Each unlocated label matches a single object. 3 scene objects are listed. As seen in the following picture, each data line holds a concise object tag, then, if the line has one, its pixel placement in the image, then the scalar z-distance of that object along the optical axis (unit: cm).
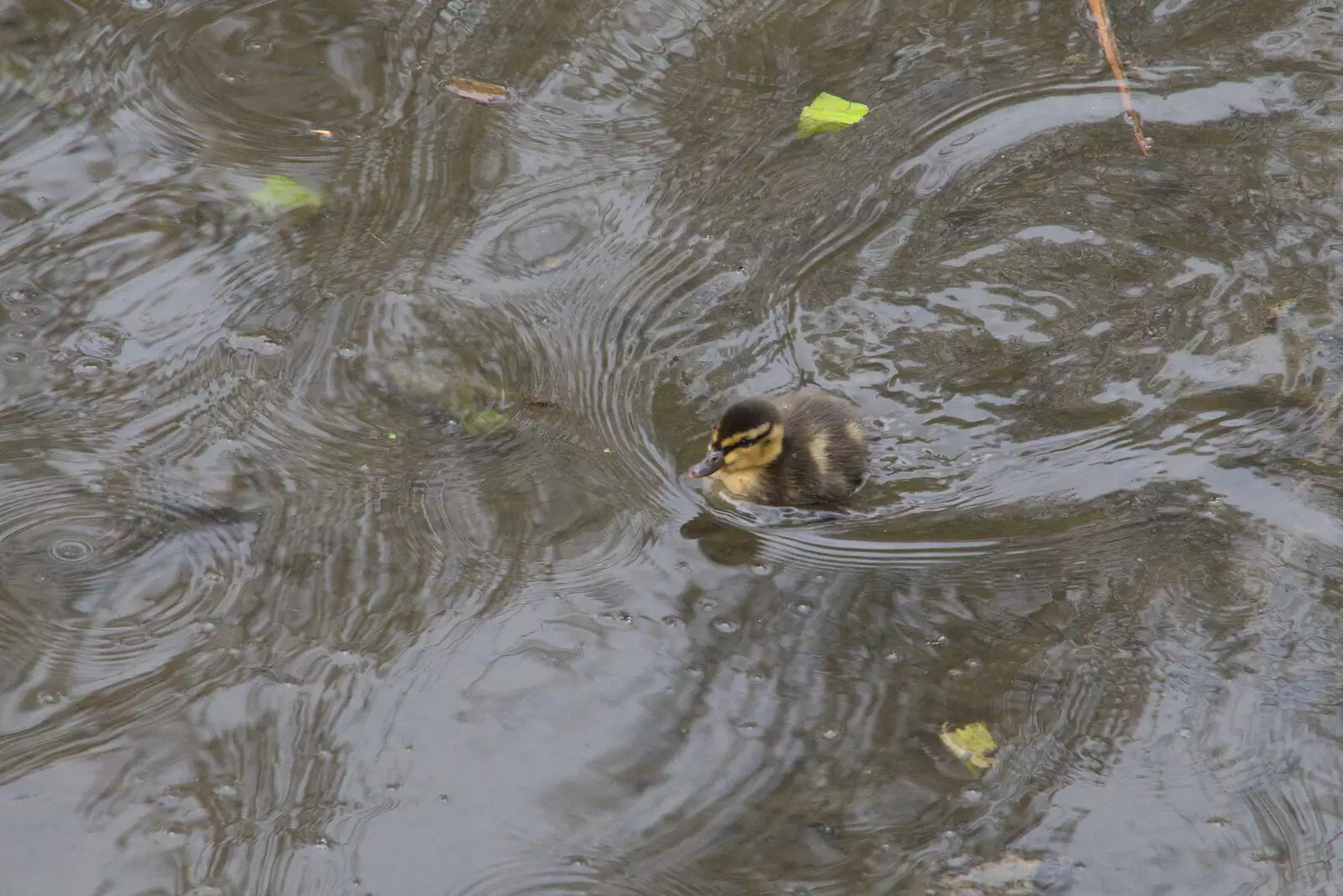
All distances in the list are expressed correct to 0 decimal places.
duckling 761
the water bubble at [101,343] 809
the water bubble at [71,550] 695
